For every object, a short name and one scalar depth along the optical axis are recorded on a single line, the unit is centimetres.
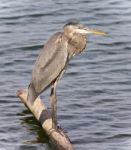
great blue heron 2047
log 1891
